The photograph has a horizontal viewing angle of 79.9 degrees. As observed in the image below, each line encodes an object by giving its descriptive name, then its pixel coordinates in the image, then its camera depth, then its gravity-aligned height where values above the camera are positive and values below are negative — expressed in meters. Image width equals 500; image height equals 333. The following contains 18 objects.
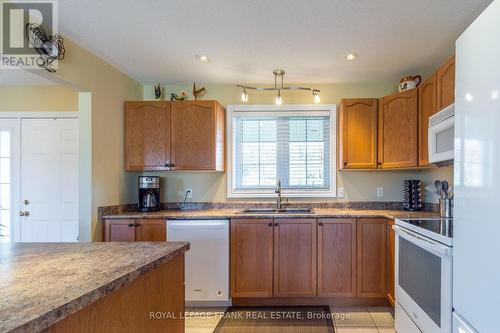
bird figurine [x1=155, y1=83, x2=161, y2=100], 3.51 +0.88
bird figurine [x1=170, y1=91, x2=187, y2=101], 3.34 +0.79
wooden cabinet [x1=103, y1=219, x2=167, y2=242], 2.87 -0.61
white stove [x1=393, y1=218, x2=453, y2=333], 1.47 -0.63
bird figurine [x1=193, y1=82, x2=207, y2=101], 3.42 +0.87
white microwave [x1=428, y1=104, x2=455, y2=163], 1.98 +0.23
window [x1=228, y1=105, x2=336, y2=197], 3.48 +0.21
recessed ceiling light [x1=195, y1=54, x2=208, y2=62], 2.75 +1.03
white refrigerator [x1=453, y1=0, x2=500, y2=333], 1.05 -0.04
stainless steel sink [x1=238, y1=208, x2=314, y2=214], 3.14 -0.47
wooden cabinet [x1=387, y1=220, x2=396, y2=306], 2.69 -0.86
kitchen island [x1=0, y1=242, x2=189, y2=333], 0.80 -0.40
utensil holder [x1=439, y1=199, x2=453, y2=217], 2.47 -0.33
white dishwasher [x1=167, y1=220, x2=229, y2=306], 2.84 -0.90
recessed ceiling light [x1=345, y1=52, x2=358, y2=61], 2.70 +1.02
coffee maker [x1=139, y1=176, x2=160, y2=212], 3.24 -0.29
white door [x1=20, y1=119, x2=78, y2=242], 3.33 -0.15
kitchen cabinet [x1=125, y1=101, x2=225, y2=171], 3.16 +0.34
